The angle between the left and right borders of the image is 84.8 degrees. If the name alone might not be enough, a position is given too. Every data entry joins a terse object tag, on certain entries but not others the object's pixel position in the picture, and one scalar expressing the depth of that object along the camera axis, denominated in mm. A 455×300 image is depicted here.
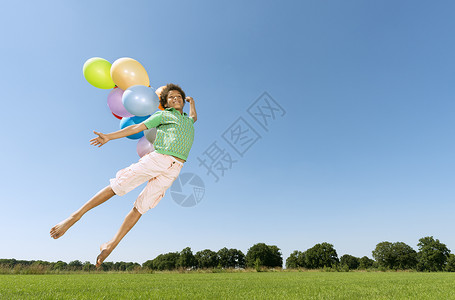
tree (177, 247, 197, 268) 70000
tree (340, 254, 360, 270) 89225
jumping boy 2773
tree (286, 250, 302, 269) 82438
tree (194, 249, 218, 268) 72062
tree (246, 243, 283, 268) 72500
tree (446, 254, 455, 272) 58194
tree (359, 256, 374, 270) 85538
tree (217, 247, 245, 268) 73250
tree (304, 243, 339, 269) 71250
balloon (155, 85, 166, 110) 4057
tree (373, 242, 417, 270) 64062
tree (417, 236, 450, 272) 59625
